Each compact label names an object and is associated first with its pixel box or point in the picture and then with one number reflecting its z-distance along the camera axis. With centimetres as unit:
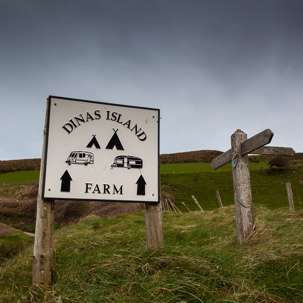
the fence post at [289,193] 1494
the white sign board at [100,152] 414
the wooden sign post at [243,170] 579
